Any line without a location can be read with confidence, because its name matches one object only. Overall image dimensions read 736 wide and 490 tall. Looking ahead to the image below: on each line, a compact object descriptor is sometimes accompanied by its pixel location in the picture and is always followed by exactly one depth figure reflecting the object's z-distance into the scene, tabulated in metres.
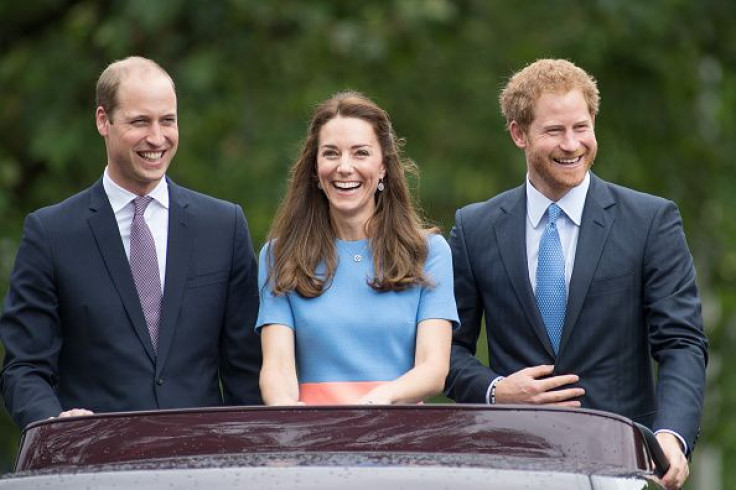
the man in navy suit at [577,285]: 13.28
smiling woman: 13.08
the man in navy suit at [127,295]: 13.70
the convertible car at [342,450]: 9.34
